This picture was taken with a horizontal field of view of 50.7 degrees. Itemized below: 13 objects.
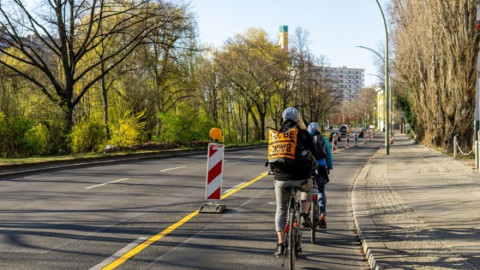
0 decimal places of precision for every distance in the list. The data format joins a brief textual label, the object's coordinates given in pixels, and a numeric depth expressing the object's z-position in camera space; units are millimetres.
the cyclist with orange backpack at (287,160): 5660
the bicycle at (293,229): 5422
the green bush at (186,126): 34469
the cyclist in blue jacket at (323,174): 7569
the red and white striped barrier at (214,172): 9625
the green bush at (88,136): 26016
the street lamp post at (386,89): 27266
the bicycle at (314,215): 7109
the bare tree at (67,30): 26750
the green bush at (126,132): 28797
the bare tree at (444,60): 24000
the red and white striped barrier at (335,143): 34288
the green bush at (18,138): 21750
